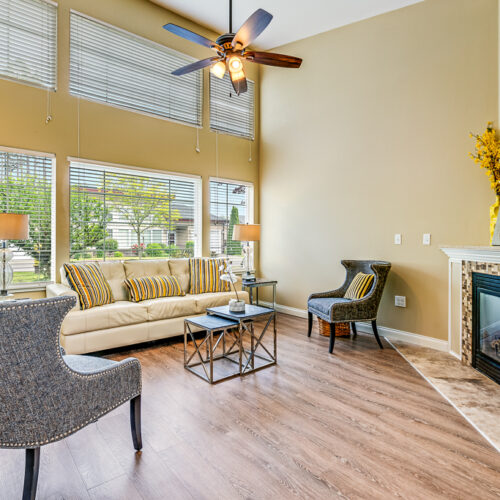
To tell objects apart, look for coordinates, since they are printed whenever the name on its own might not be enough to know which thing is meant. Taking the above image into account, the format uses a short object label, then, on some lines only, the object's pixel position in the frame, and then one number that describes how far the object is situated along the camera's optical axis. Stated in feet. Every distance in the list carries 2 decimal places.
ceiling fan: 8.74
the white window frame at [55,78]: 12.38
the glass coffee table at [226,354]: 9.98
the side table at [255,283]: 16.17
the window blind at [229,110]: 17.92
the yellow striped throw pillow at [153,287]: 13.32
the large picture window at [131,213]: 13.83
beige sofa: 11.09
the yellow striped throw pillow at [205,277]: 15.12
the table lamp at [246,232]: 16.05
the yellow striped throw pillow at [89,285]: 11.75
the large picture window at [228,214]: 18.15
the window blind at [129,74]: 13.67
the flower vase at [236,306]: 10.74
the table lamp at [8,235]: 9.76
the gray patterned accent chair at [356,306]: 12.19
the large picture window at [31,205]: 12.14
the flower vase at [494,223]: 10.02
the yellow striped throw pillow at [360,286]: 13.05
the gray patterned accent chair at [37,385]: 4.52
